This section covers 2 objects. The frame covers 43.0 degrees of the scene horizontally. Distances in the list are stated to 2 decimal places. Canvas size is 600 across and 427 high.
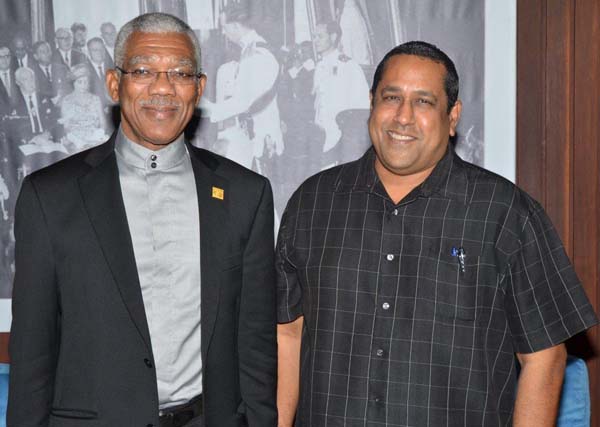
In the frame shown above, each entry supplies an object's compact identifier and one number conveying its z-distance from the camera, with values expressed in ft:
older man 5.69
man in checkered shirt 6.12
